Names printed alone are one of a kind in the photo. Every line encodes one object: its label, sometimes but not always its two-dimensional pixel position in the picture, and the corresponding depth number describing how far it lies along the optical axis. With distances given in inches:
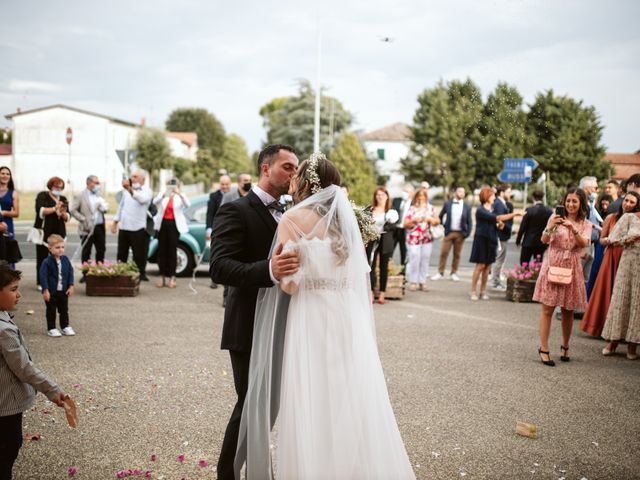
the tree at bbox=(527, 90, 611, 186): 1034.1
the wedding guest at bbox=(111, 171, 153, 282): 489.7
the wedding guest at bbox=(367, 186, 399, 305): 440.5
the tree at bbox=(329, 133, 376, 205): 1702.8
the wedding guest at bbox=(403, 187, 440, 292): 526.6
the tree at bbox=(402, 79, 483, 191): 2202.6
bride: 137.9
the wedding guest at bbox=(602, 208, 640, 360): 298.8
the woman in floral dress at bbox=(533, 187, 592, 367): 290.8
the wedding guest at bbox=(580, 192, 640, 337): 328.2
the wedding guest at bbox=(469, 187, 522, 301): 477.1
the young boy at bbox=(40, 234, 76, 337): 304.3
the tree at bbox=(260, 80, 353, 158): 2518.5
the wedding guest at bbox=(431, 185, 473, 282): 564.1
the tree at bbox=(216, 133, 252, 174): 3896.4
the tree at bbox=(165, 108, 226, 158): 4018.2
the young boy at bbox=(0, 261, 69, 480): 138.3
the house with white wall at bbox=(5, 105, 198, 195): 2442.2
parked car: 545.0
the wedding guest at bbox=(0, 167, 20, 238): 386.3
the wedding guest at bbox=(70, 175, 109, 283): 488.7
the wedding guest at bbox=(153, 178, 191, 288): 489.7
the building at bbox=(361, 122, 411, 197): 3469.5
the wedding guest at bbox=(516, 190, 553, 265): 472.7
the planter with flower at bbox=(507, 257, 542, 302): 471.2
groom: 146.1
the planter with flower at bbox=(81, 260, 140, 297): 437.7
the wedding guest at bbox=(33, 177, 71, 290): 429.1
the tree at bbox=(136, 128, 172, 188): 2330.2
